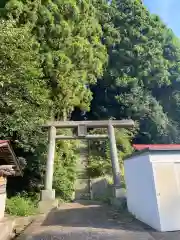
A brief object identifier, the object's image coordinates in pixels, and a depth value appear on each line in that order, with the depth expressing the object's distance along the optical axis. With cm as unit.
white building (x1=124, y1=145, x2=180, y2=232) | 525
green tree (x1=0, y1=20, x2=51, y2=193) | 735
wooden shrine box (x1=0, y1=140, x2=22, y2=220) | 636
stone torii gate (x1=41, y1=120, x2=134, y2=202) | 904
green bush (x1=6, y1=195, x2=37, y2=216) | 767
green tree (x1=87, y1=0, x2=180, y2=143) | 1668
